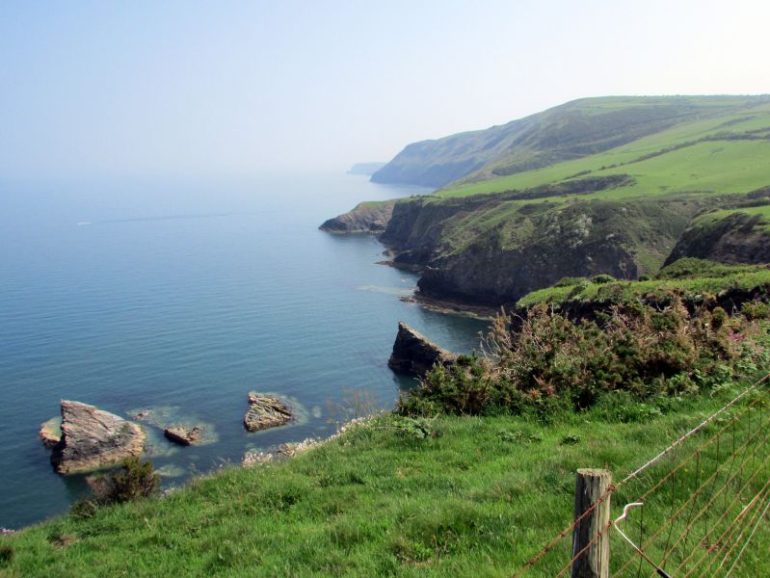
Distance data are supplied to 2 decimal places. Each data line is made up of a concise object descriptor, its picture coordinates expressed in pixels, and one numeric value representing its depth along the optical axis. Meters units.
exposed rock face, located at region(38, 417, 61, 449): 40.94
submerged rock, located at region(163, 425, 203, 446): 41.12
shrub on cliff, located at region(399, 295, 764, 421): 13.85
